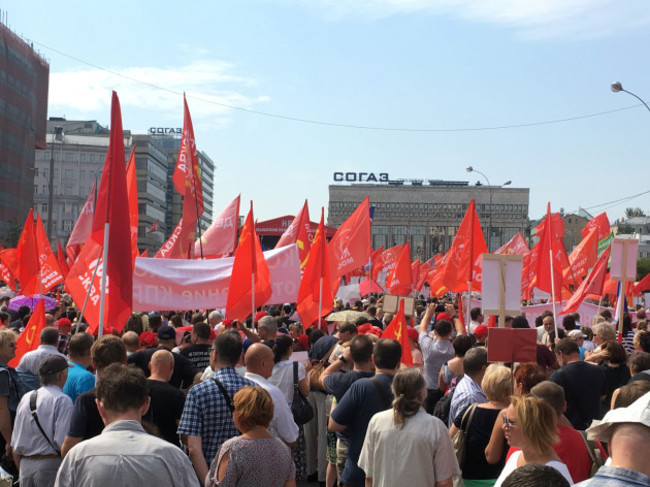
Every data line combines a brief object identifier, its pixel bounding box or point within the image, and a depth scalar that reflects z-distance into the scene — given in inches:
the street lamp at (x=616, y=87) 803.4
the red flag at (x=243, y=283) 449.7
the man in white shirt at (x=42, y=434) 219.1
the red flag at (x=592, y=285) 513.2
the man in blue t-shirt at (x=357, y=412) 229.6
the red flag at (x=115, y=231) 307.4
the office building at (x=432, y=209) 4901.6
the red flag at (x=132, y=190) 478.6
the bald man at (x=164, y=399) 226.1
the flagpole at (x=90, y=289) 343.9
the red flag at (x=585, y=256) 765.9
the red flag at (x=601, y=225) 858.5
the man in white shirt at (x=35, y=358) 278.5
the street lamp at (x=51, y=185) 1536.7
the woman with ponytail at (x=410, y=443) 197.6
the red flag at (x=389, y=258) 1098.1
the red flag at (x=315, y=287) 488.7
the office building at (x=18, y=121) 2615.7
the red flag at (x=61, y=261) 977.5
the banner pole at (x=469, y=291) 492.6
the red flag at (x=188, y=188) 572.4
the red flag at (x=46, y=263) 741.9
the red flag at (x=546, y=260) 514.6
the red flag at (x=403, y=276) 737.0
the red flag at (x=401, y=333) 325.1
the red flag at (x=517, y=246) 908.0
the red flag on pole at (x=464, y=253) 545.0
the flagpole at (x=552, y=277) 410.3
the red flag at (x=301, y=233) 684.7
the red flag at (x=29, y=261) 690.2
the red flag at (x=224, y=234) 639.8
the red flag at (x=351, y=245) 614.9
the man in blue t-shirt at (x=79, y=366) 241.9
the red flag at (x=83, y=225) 524.7
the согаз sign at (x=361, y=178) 5061.0
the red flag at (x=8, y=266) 973.8
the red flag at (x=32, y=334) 335.9
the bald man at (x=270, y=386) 222.4
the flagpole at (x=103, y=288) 294.7
